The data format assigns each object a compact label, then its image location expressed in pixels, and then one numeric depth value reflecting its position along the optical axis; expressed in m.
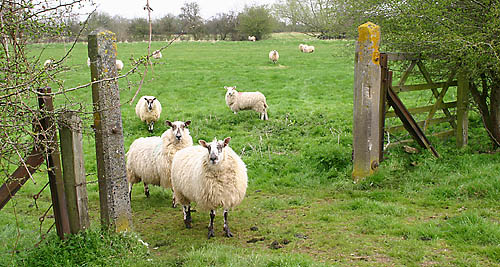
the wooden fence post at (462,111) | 9.23
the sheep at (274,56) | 28.17
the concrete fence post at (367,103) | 7.85
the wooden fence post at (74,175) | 5.08
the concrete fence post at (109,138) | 5.14
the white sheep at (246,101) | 14.54
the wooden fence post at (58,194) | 4.96
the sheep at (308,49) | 34.75
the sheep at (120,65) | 25.85
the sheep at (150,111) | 13.86
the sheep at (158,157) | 7.96
